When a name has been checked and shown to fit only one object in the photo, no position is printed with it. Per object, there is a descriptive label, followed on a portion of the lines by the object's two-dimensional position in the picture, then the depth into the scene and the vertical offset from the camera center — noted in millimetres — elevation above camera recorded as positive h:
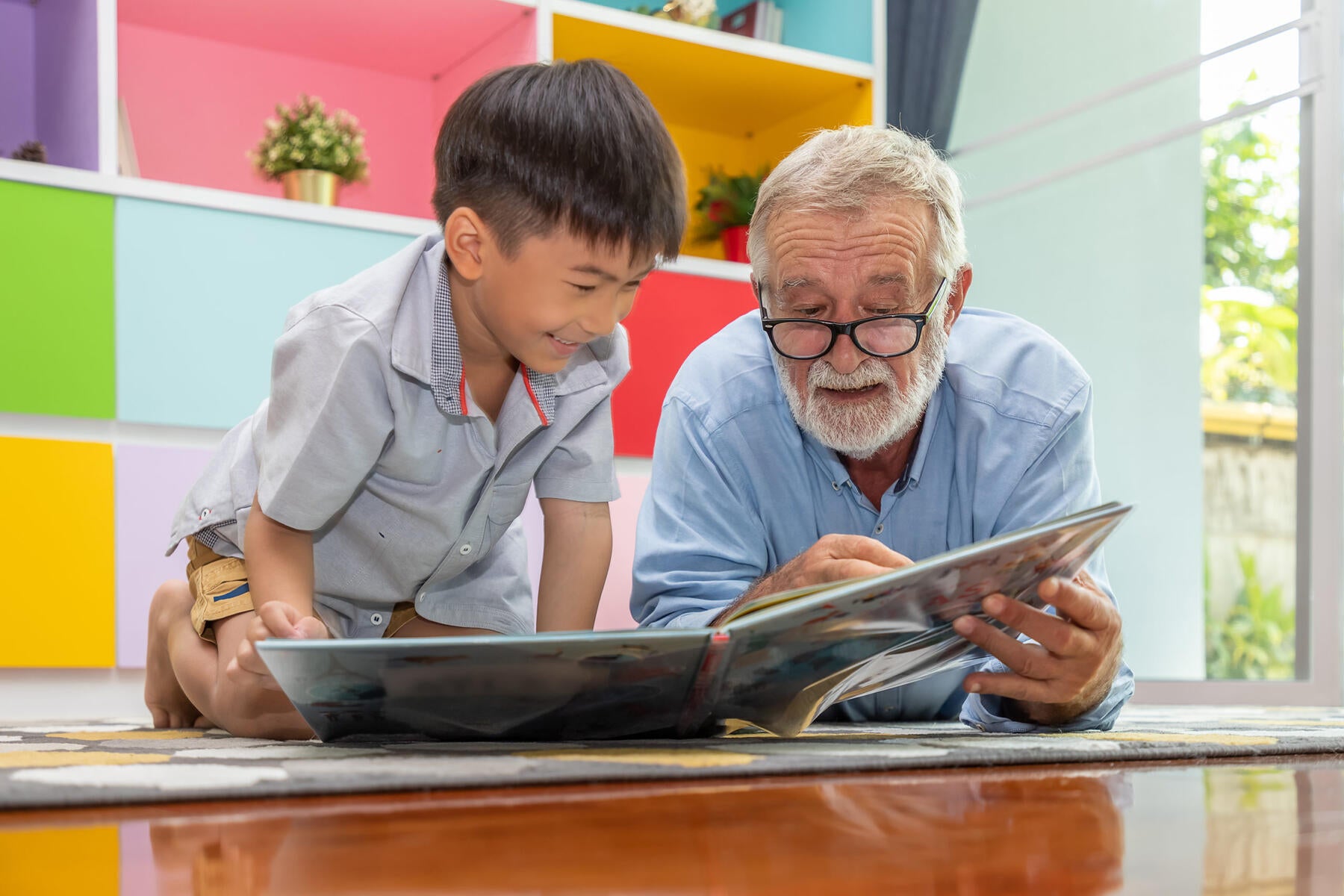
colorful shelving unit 2361 +437
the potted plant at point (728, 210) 3271 +598
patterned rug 613 -208
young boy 1256 +39
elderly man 1357 +19
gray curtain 3432 +1044
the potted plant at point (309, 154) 2719 +620
